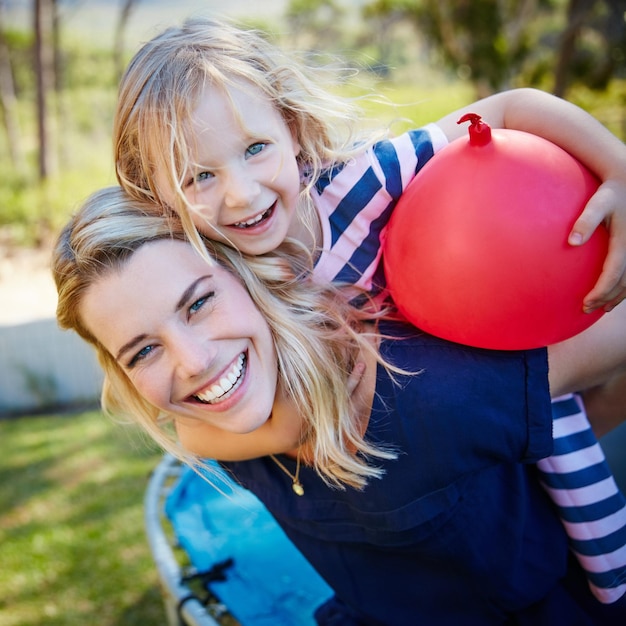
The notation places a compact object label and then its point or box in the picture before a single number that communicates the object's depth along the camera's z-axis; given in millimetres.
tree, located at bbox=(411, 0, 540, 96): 10742
